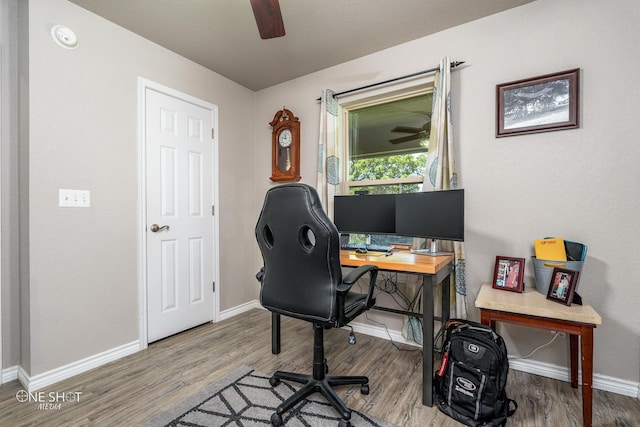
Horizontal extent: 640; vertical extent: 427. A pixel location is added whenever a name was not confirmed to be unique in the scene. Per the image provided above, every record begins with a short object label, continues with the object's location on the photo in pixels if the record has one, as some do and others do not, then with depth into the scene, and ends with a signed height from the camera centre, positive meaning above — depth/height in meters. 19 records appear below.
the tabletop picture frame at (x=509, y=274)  1.87 -0.41
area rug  1.50 -1.09
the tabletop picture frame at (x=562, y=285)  1.59 -0.42
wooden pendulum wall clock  3.10 +0.73
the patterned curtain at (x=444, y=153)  2.15 +0.47
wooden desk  1.64 -0.34
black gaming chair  1.40 -0.29
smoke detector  1.92 +1.19
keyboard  2.27 -0.28
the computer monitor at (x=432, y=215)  2.01 -0.02
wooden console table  1.42 -0.56
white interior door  2.47 -0.01
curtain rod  2.24 +1.16
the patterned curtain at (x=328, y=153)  2.78 +0.58
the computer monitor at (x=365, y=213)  2.40 +0.00
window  2.52 +0.65
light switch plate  1.95 +0.10
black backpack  1.47 -0.88
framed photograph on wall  1.88 +0.75
